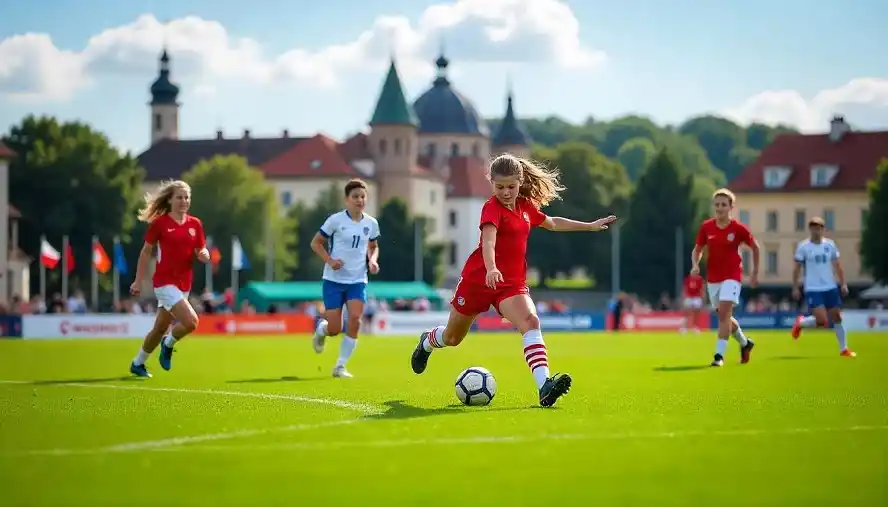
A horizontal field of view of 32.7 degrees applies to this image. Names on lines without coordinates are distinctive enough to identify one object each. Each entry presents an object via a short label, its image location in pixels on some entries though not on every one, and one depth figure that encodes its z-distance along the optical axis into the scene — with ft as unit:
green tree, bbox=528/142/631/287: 440.45
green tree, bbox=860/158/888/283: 296.92
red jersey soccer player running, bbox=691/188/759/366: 68.95
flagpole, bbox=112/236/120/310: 280.10
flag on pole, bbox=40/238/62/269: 212.02
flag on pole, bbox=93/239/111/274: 217.52
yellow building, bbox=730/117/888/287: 354.33
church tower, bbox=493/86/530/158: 647.10
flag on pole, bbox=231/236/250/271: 246.74
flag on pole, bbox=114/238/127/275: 242.08
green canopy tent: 288.51
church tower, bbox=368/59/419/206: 521.65
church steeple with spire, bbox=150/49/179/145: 581.53
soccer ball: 43.93
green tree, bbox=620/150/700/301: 373.20
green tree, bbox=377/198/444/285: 405.59
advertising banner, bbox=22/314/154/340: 152.46
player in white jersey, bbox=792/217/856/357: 83.09
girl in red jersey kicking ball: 43.42
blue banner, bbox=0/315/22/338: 152.76
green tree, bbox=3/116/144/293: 328.49
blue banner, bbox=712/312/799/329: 201.67
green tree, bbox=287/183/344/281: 408.79
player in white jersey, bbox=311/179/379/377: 61.82
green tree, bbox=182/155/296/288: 378.32
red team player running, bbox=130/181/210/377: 60.13
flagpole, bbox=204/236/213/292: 289.53
